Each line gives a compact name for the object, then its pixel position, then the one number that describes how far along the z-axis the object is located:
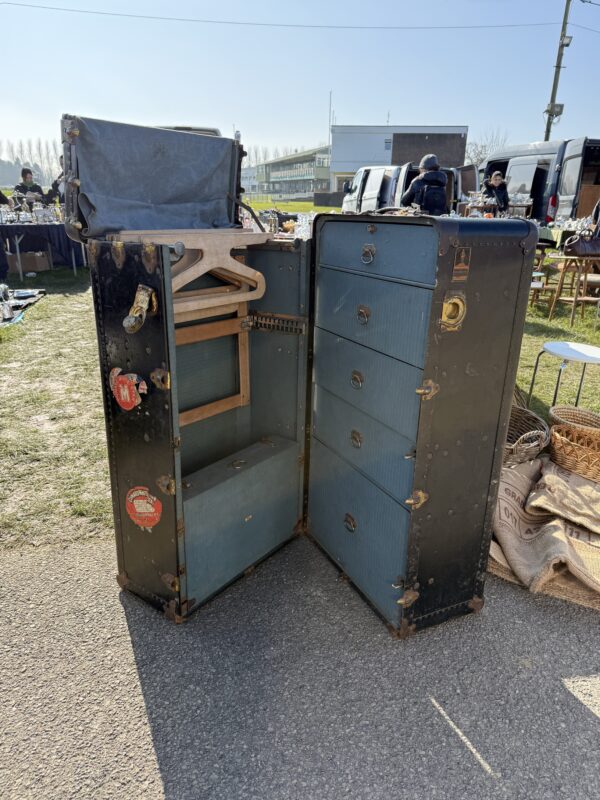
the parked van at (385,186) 12.36
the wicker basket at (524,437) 3.90
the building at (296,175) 67.12
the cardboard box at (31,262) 11.62
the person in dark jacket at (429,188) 8.41
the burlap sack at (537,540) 2.89
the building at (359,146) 48.66
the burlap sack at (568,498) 3.32
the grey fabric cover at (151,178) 2.42
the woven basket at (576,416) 4.26
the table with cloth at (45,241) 11.37
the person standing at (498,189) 10.78
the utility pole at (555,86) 18.98
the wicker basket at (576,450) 3.80
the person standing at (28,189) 13.50
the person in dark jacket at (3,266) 11.37
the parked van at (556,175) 12.09
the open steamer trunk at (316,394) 2.19
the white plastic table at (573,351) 4.02
